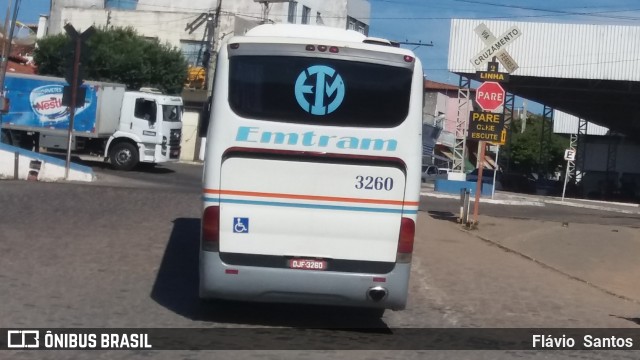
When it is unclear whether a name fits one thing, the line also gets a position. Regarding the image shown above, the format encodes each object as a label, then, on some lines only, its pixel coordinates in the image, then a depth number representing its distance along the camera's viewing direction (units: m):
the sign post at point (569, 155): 48.56
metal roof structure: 45.59
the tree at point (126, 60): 53.22
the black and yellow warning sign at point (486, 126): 23.61
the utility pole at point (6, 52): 33.62
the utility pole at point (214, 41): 56.94
